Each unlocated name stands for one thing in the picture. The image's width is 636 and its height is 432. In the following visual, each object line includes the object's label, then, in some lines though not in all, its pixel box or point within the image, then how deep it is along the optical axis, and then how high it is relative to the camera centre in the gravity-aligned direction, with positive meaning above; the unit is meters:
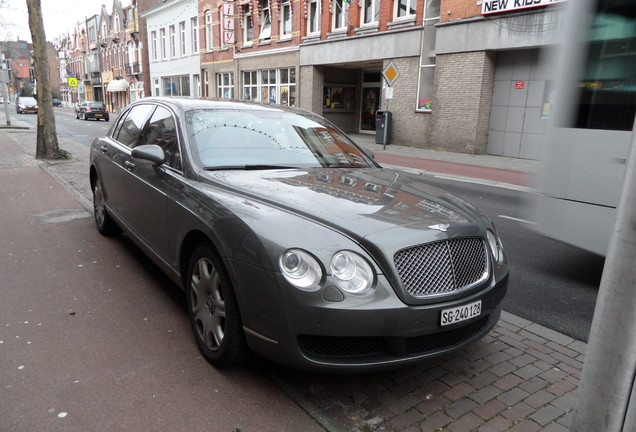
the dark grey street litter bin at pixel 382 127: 19.82 -1.05
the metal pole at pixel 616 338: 1.85 -0.89
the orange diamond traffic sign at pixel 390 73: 17.47 +1.01
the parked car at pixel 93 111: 40.34 -1.55
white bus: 4.28 -0.14
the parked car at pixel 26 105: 50.66 -1.57
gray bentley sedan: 2.52 -0.85
